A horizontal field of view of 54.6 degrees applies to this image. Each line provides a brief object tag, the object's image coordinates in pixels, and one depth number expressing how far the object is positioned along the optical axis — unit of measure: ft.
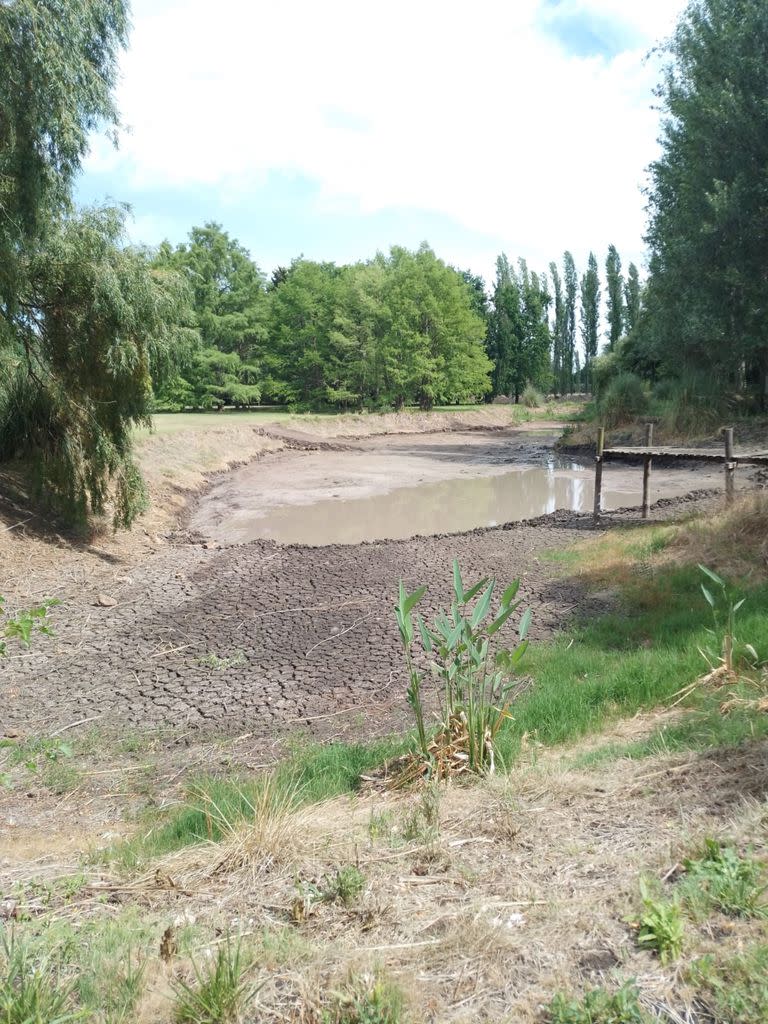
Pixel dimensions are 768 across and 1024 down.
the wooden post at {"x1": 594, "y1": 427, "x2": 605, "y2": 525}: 48.11
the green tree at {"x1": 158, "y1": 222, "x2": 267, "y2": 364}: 170.71
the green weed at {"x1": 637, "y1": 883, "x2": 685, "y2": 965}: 7.43
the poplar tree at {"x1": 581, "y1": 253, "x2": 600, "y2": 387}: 240.53
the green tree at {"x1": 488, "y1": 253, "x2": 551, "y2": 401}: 217.15
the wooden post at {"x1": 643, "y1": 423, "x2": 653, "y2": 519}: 48.89
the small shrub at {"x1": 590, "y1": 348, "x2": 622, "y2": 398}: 111.04
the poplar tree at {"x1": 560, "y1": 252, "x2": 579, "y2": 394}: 255.91
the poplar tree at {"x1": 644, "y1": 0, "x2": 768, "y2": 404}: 73.31
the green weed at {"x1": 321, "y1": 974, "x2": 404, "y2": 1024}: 6.97
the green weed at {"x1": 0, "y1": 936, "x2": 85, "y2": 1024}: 6.84
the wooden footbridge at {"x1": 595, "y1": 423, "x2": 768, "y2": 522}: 40.68
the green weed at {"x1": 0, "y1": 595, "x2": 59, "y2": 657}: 9.75
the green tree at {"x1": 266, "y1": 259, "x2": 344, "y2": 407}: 171.83
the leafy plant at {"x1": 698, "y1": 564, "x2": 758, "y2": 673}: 17.31
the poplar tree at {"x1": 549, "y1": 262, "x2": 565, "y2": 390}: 257.75
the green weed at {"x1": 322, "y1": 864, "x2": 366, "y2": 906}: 9.19
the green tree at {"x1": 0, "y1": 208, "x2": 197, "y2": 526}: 38.14
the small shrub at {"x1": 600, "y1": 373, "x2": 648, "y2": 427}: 96.37
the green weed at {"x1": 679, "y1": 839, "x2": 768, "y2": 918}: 7.89
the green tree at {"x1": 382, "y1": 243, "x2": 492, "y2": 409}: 168.04
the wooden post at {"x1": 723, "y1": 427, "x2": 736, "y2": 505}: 40.50
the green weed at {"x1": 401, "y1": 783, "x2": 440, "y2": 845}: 10.79
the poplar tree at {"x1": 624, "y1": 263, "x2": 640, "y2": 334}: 208.97
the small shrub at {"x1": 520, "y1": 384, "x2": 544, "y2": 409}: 192.03
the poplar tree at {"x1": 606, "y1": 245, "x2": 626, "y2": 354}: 226.17
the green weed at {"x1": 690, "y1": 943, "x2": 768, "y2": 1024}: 6.61
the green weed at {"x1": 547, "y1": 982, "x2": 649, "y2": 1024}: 6.68
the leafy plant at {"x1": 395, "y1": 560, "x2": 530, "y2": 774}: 13.83
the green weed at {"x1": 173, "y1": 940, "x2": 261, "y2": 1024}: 7.06
